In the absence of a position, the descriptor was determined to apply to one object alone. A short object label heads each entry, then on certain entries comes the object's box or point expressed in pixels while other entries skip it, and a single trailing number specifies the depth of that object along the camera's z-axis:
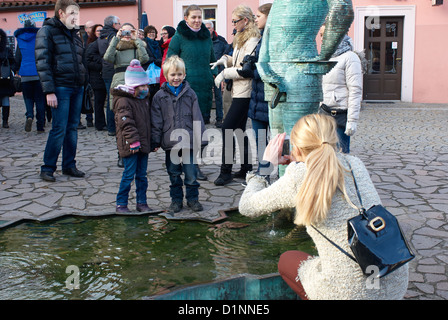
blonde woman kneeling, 2.57
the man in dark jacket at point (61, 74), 6.24
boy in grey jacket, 5.13
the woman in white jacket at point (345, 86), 5.38
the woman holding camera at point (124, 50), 7.75
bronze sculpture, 4.25
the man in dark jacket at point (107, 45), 9.15
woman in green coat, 6.33
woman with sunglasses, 6.06
